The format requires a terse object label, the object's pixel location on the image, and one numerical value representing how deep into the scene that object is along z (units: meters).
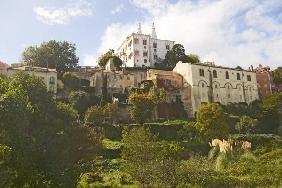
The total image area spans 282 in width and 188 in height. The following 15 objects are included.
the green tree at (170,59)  91.25
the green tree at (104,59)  93.19
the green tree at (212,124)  55.69
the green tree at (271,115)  69.62
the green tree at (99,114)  59.38
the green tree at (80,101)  65.56
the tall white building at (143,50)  94.00
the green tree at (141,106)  62.06
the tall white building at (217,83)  74.31
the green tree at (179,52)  91.31
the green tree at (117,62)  88.94
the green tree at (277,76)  87.56
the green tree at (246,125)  64.31
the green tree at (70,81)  73.64
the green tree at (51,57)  86.94
